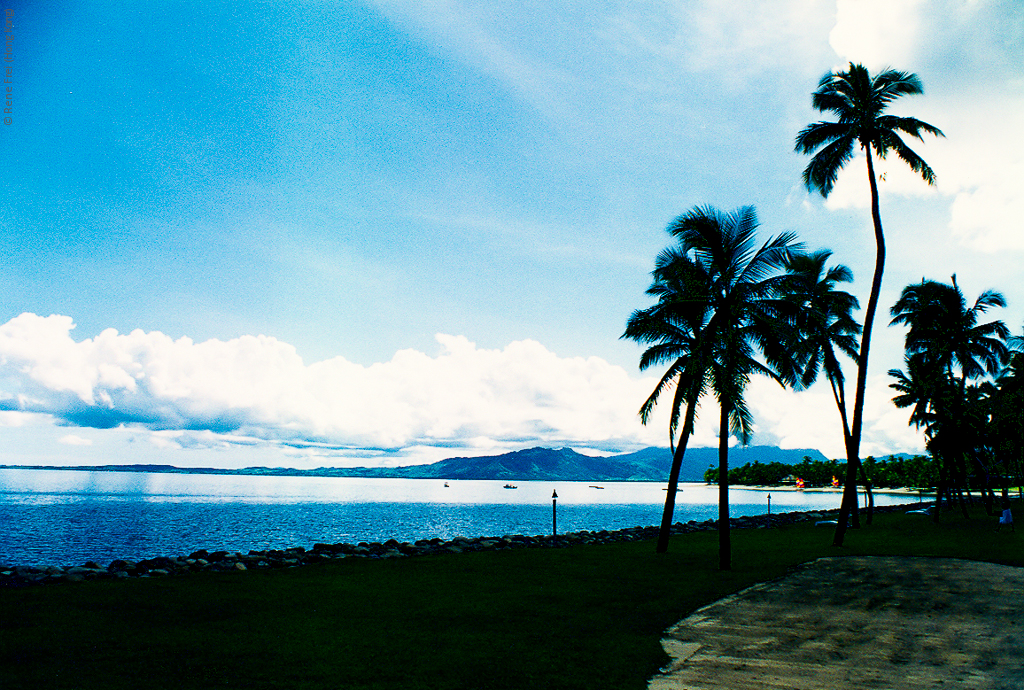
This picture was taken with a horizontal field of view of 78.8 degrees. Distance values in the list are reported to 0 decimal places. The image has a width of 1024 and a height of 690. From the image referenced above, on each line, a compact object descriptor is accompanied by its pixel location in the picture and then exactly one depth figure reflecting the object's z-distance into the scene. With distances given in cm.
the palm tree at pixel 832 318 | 3334
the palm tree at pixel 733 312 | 1972
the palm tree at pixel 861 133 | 2631
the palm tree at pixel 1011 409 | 3350
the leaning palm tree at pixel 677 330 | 2080
